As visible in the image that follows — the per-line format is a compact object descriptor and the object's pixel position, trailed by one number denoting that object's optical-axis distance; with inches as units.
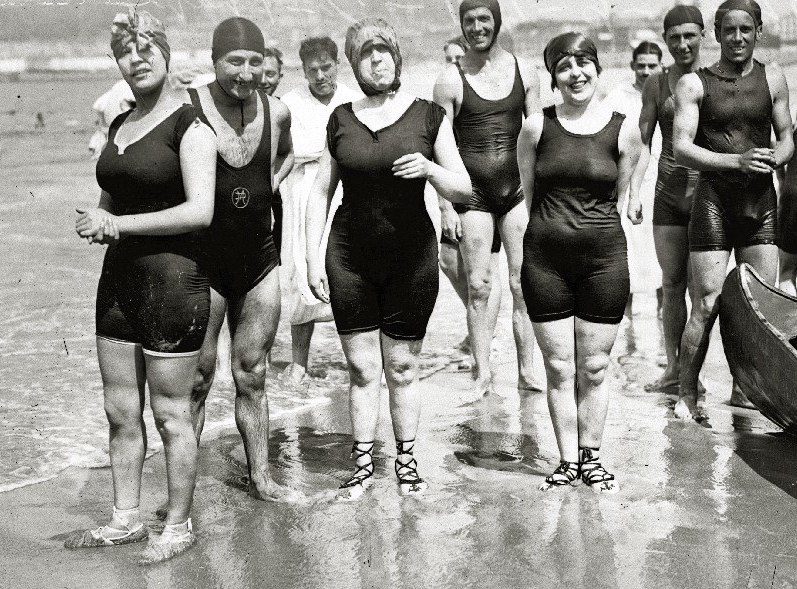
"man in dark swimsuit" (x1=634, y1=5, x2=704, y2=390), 295.3
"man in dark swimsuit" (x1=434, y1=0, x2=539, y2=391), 285.4
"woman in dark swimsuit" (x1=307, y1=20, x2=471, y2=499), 206.7
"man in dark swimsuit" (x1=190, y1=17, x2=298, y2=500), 200.1
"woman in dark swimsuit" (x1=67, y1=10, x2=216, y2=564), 176.4
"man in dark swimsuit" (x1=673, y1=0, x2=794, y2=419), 259.0
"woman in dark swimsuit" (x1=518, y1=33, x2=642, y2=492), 211.2
